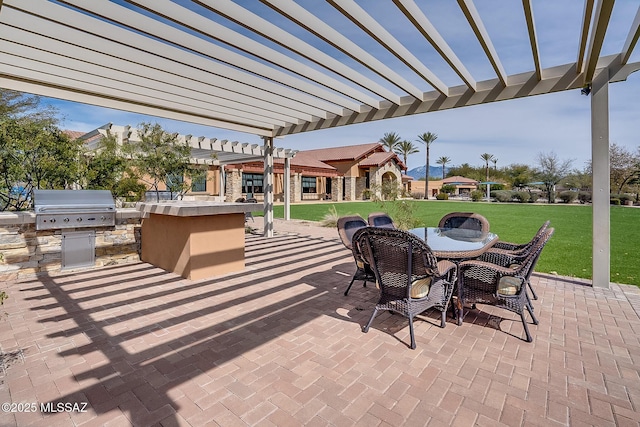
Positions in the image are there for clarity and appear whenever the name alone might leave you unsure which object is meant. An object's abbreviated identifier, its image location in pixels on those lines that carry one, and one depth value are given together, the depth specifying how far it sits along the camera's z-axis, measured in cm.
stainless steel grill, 495
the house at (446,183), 4767
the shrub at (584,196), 2891
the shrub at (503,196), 3140
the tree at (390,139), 4581
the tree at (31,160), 563
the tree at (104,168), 741
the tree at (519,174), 4577
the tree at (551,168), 3503
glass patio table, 351
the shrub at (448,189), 4368
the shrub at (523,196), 3011
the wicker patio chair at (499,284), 320
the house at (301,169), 1030
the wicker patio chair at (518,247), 385
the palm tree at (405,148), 4638
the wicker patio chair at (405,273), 297
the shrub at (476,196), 3225
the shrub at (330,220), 1238
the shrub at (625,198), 2648
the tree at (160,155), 810
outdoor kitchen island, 495
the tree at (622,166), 3278
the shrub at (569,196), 2892
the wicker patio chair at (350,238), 412
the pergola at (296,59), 317
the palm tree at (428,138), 4284
